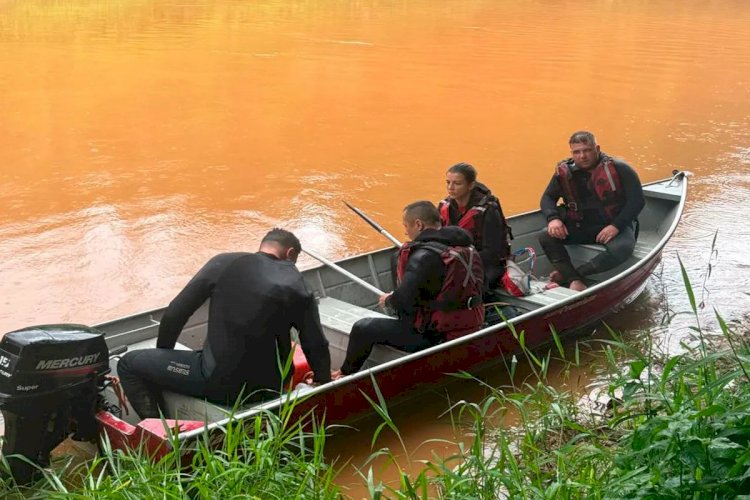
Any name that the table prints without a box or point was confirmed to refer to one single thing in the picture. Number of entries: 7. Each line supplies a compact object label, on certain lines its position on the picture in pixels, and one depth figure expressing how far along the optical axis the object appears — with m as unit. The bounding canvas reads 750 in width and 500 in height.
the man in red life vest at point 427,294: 5.44
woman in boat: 6.46
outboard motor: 4.17
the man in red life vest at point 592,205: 7.31
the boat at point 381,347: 4.63
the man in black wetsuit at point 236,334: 4.62
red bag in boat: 6.68
